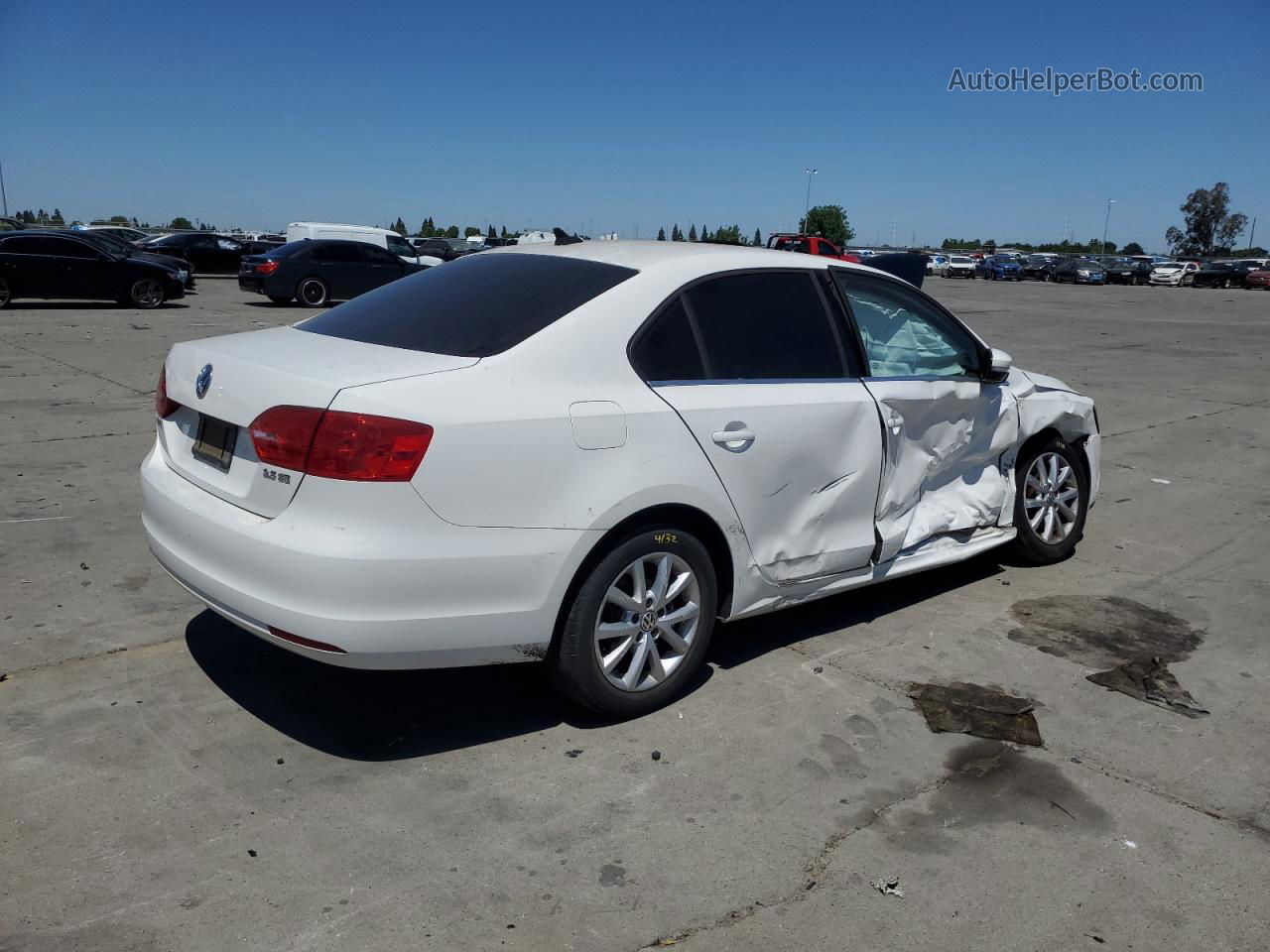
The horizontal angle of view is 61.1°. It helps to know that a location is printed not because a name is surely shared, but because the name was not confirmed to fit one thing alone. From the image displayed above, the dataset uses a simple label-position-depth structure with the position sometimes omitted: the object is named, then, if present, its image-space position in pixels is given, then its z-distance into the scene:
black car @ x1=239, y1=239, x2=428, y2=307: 21.53
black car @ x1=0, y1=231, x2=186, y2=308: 19.00
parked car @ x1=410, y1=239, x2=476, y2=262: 39.88
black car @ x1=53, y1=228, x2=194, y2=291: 20.70
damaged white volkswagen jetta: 3.27
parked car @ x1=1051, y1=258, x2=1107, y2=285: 57.47
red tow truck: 34.94
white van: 25.43
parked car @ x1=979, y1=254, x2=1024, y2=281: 61.09
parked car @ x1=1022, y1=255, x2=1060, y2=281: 61.28
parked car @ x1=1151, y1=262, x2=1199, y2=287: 57.50
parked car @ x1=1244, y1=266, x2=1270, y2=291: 52.34
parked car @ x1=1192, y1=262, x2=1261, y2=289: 54.00
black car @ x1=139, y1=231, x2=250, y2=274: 32.59
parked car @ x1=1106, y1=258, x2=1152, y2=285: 58.97
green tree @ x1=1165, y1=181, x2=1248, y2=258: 108.69
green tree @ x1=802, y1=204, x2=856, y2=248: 83.56
